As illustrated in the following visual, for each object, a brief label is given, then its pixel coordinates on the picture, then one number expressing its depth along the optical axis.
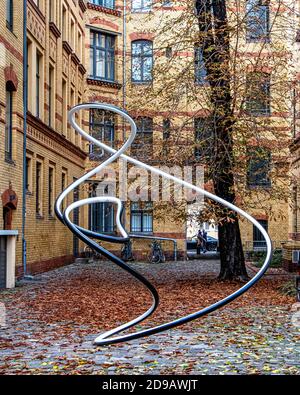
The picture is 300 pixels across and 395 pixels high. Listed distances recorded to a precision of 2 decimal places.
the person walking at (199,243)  39.41
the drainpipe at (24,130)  22.98
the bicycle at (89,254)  36.66
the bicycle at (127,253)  37.06
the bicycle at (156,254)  36.25
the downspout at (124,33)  38.08
